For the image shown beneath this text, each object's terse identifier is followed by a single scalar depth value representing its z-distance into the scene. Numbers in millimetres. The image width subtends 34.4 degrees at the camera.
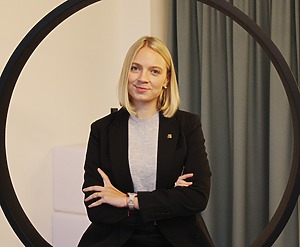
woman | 1300
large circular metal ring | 1195
